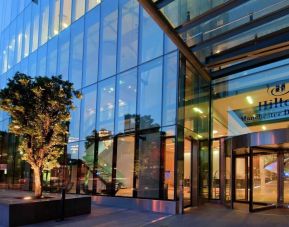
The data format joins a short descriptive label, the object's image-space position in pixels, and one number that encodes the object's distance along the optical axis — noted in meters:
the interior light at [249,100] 10.23
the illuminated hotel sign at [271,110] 9.51
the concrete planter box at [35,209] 7.22
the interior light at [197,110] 10.48
